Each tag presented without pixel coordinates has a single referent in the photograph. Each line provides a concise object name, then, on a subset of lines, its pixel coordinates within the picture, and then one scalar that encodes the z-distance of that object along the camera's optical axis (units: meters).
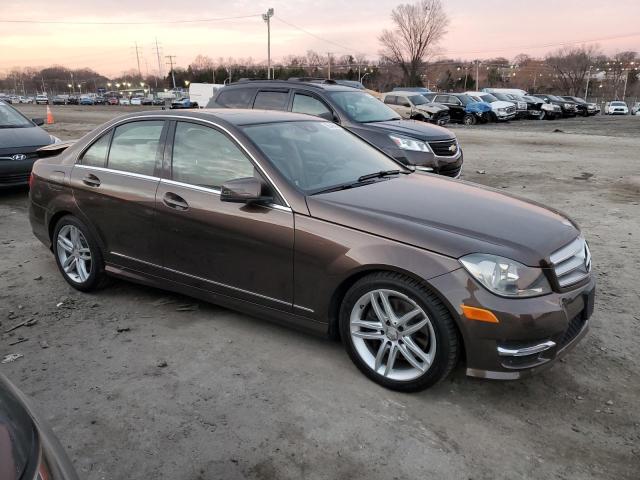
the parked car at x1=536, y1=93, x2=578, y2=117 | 34.16
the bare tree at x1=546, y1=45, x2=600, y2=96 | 91.62
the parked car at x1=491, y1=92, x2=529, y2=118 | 31.95
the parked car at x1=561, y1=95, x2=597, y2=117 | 35.72
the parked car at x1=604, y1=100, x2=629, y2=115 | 43.47
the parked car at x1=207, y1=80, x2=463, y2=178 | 8.17
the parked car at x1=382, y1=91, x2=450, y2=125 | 23.77
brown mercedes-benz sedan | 2.89
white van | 40.20
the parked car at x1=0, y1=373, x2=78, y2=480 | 1.36
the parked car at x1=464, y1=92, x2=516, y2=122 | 28.80
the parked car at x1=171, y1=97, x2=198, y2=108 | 43.99
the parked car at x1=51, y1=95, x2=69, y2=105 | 84.66
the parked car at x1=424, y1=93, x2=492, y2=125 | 27.75
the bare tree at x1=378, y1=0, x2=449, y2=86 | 74.81
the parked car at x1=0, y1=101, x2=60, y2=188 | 8.14
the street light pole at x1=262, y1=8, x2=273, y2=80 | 45.72
